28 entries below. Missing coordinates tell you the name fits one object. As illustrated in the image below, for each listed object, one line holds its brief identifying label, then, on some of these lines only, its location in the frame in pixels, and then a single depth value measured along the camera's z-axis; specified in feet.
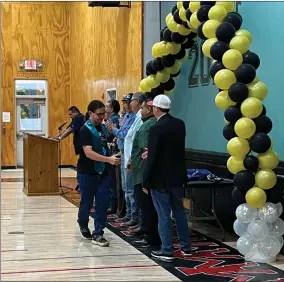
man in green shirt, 20.43
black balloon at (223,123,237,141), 18.89
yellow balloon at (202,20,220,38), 19.19
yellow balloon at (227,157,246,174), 18.53
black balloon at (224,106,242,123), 18.39
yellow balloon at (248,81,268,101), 18.17
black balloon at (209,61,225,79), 18.98
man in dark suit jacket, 18.15
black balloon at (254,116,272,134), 18.15
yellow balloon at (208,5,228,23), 19.34
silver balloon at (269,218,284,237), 18.61
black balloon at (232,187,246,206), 18.81
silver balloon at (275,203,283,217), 18.54
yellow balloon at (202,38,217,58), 19.30
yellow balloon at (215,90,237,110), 18.71
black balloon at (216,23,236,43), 18.69
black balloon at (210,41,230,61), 18.74
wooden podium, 35.47
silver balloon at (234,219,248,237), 19.06
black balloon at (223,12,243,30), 19.16
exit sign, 55.83
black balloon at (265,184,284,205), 18.52
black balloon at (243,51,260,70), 18.51
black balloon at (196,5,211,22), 20.04
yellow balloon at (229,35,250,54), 18.40
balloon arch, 18.11
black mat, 16.58
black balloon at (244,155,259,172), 18.17
